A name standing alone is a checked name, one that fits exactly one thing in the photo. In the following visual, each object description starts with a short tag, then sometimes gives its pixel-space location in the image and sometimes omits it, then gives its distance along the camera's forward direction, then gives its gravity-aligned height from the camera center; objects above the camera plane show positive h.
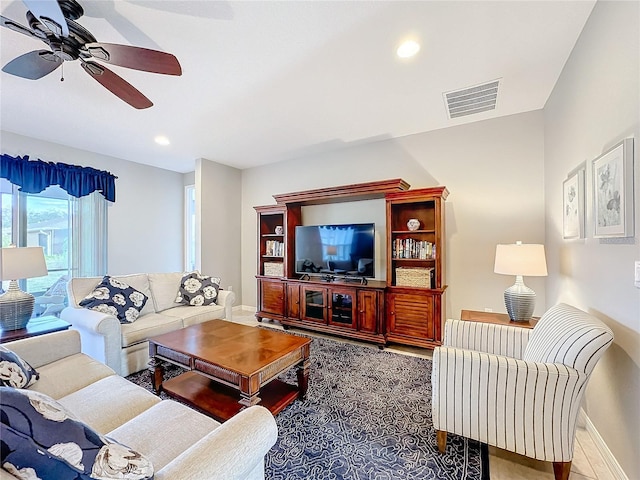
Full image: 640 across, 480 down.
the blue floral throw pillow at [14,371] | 1.35 -0.64
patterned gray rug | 1.55 -1.25
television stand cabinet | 3.43 -0.87
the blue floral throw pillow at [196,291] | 3.45 -0.60
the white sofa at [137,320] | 2.43 -0.80
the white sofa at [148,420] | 0.90 -0.81
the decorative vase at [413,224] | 3.44 +0.18
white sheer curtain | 4.08 +0.11
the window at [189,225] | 5.55 +0.32
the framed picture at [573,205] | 1.96 +0.24
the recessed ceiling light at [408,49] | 2.02 +1.39
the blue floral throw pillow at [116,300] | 2.72 -0.57
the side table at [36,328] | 2.20 -0.72
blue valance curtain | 3.45 +0.88
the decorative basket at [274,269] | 4.39 -0.44
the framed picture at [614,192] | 1.38 +0.25
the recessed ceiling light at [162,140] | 3.74 +1.37
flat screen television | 3.65 -0.13
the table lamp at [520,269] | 2.35 -0.25
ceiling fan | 1.47 +1.12
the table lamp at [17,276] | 2.35 -0.28
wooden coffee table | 1.84 -0.86
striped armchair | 1.36 -0.77
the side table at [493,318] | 2.41 -0.72
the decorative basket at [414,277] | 3.22 -0.43
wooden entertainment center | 3.20 -0.57
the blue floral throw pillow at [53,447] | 0.63 -0.49
